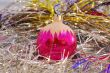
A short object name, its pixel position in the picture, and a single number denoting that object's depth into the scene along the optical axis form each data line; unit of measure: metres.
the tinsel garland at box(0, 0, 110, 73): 0.61
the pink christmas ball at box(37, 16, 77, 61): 0.52
